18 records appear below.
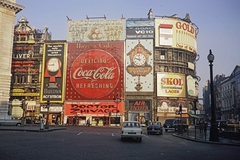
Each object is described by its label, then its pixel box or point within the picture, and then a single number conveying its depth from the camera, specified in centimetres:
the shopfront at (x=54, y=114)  5478
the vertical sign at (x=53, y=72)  5525
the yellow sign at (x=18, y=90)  5641
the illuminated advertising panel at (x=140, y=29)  5475
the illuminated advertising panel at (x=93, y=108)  5312
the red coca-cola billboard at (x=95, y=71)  5428
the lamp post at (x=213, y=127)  1872
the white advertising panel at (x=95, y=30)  5591
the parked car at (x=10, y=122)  3588
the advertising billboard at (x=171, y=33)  5491
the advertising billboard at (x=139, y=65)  5362
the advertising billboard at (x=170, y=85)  5350
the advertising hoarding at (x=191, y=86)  5584
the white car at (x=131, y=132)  1795
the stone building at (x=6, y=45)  3656
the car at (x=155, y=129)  2781
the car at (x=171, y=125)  3545
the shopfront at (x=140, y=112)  5319
